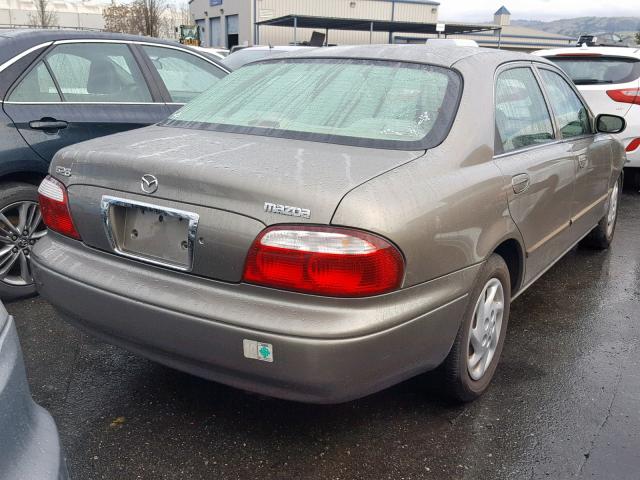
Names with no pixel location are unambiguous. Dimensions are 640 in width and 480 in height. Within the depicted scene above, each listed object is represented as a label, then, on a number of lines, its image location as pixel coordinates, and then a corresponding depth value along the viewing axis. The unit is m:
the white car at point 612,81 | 7.10
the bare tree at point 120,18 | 39.45
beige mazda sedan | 2.10
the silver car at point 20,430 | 1.41
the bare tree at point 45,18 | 36.72
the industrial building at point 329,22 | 38.72
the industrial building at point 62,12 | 58.19
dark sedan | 3.85
